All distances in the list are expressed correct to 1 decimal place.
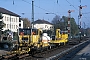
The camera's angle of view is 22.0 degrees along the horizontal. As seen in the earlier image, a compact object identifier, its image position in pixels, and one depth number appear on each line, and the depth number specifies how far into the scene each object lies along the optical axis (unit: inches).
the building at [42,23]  5689.0
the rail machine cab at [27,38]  956.0
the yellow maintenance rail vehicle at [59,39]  1624.0
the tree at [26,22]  4697.3
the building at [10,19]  3376.0
